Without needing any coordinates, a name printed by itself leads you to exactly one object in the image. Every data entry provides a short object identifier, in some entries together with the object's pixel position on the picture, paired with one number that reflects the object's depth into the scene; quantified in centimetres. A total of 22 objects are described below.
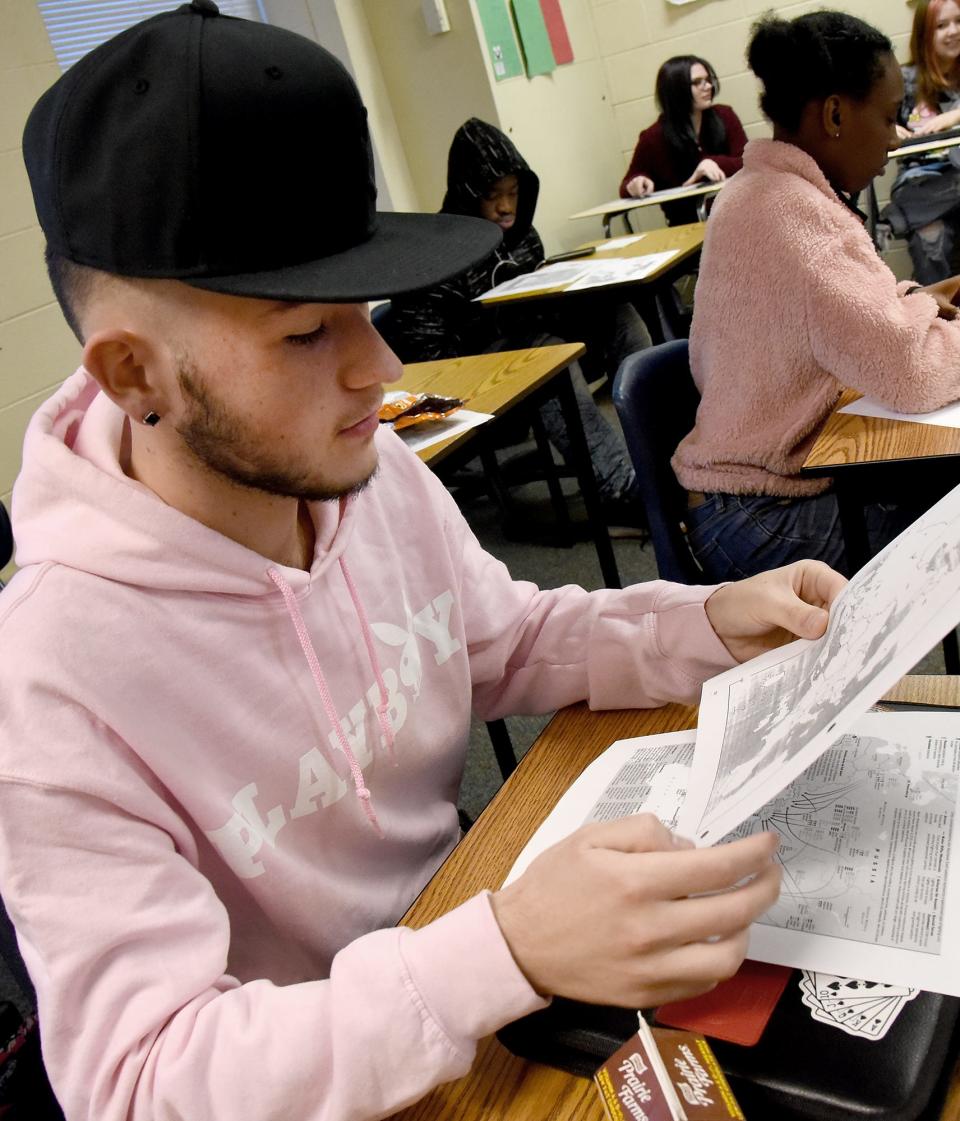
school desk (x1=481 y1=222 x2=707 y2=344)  296
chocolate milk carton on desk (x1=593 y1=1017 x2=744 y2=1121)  48
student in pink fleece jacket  149
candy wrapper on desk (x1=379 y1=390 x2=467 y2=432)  199
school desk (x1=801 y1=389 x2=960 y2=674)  131
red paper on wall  513
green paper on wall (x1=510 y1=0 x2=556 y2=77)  488
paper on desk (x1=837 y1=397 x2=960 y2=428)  140
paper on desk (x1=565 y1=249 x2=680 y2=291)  295
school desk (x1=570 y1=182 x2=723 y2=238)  443
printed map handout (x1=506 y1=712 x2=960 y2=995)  56
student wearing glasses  507
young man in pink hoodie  57
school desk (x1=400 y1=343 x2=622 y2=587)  199
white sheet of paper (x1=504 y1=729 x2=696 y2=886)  75
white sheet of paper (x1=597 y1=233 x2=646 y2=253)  365
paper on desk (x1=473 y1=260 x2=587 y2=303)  315
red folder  54
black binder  48
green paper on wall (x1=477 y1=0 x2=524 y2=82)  454
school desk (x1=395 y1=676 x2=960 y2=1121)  57
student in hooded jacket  331
